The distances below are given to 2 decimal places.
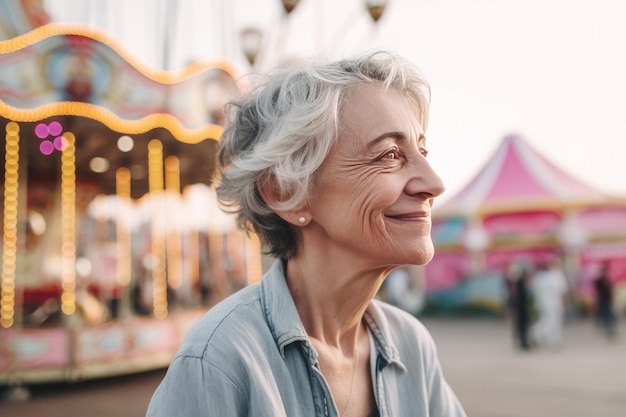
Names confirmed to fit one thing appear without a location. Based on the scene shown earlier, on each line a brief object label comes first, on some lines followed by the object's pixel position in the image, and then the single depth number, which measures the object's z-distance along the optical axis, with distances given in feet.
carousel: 23.98
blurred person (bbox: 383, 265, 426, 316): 54.19
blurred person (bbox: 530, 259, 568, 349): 34.99
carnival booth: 50.80
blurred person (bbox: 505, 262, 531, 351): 34.14
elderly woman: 4.15
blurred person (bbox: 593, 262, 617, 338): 37.58
